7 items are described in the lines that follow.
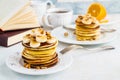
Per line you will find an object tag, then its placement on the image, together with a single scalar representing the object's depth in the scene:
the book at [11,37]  0.96
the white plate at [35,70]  0.72
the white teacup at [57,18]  1.15
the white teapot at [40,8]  1.26
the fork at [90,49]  0.90
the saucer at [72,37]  0.94
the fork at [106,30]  1.05
